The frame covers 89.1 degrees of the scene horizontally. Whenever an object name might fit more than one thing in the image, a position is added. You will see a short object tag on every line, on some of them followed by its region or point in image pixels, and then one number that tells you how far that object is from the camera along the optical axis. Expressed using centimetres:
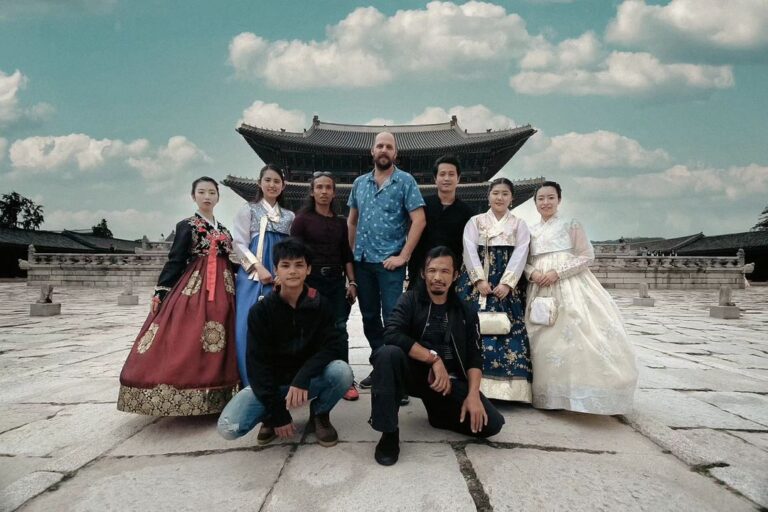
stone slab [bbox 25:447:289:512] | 159
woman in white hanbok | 250
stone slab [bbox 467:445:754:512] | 156
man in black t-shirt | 306
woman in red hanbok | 238
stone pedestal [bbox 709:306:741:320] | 780
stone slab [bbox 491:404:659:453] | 211
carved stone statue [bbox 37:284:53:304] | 841
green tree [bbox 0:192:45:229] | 3681
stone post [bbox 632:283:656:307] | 1008
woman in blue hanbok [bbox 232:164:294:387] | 269
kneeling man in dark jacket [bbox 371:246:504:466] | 200
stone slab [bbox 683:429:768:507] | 169
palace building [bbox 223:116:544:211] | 2016
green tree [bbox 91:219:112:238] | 4253
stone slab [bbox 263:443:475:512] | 156
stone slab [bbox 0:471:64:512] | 161
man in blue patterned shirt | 305
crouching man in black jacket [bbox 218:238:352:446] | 208
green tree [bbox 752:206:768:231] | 3347
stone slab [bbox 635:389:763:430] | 246
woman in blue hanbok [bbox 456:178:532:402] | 270
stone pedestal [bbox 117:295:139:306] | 1034
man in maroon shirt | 299
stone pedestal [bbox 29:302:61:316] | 823
